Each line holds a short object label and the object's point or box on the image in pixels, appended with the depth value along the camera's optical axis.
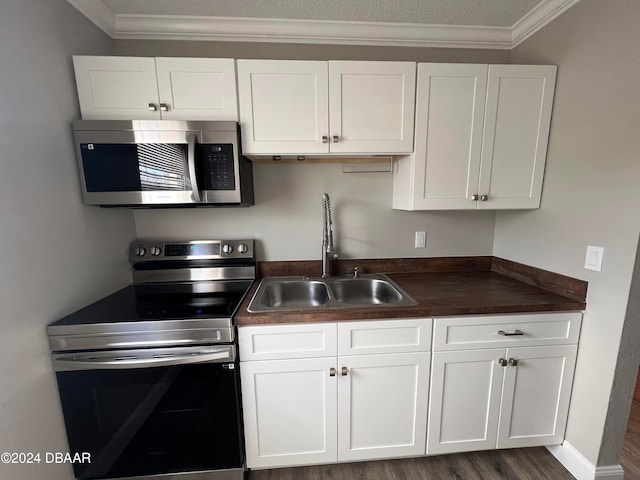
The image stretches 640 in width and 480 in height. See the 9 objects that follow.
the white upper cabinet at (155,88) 1.31
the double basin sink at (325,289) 1.68
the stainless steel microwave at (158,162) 1.31
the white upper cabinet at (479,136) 1.45
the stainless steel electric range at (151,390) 1.14
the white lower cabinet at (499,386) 1.34
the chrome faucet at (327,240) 1.66
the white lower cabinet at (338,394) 1.27
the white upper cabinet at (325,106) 1.37
